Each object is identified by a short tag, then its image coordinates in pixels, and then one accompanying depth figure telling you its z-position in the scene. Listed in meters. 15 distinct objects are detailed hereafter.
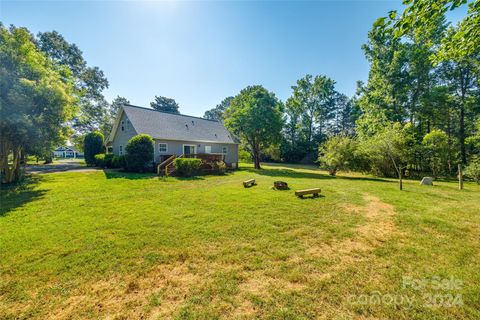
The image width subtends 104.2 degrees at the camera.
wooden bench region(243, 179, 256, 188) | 9.96
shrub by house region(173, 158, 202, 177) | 13.60
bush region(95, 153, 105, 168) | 18.11
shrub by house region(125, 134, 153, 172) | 14.17
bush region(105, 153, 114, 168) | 17.03
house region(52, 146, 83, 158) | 55.78
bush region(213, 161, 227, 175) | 16.03
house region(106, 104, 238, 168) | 17.42
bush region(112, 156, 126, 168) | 15.70
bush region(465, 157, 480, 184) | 12.96
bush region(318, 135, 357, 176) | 15.59
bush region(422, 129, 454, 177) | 15.68
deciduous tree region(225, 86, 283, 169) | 21.38
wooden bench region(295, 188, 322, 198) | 7.80
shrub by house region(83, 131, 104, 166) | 20.86
